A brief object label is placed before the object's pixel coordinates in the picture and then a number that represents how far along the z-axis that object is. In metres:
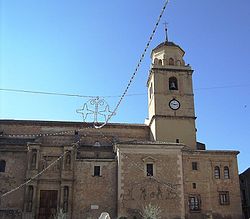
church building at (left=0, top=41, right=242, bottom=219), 23.68
